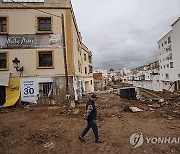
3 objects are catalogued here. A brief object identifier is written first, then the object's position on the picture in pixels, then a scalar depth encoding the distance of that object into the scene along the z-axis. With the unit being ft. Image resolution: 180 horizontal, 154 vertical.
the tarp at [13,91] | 32.93
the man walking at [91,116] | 14.19
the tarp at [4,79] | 32.42
